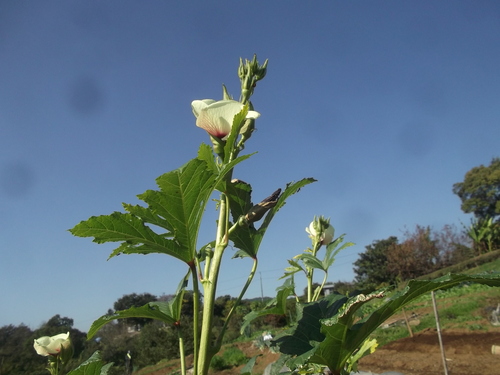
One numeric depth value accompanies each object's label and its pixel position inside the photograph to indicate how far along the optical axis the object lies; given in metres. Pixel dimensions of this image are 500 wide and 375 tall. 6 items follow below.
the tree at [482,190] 34.19
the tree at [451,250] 26.72
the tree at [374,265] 28.64
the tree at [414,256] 22.92
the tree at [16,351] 11.84
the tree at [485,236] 27.66
